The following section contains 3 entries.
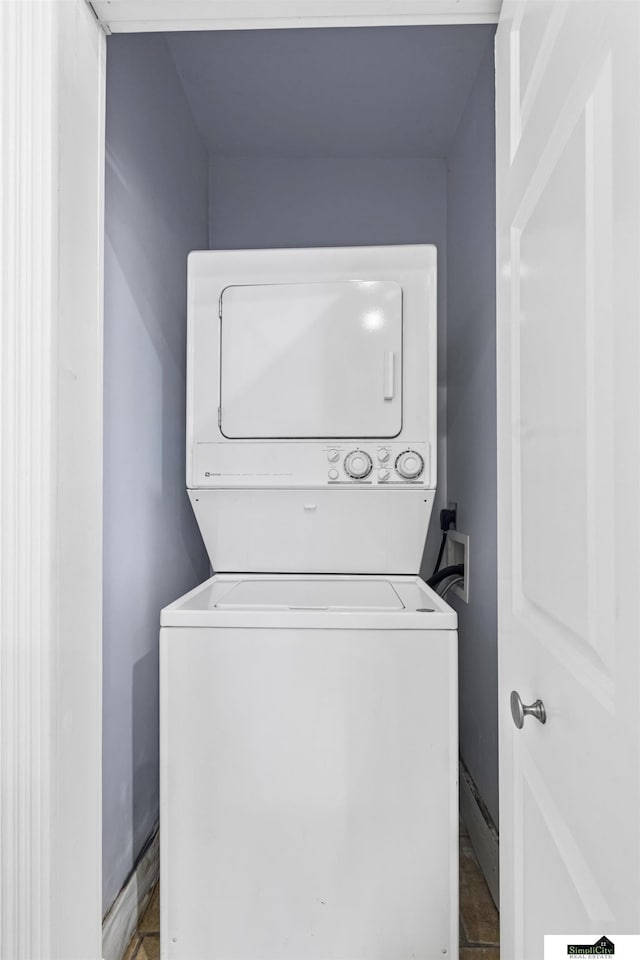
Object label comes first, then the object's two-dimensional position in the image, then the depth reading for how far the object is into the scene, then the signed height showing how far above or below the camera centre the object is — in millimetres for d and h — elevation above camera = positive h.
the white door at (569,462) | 516 +19
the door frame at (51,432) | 814 +66
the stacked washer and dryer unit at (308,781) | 1334 -673
